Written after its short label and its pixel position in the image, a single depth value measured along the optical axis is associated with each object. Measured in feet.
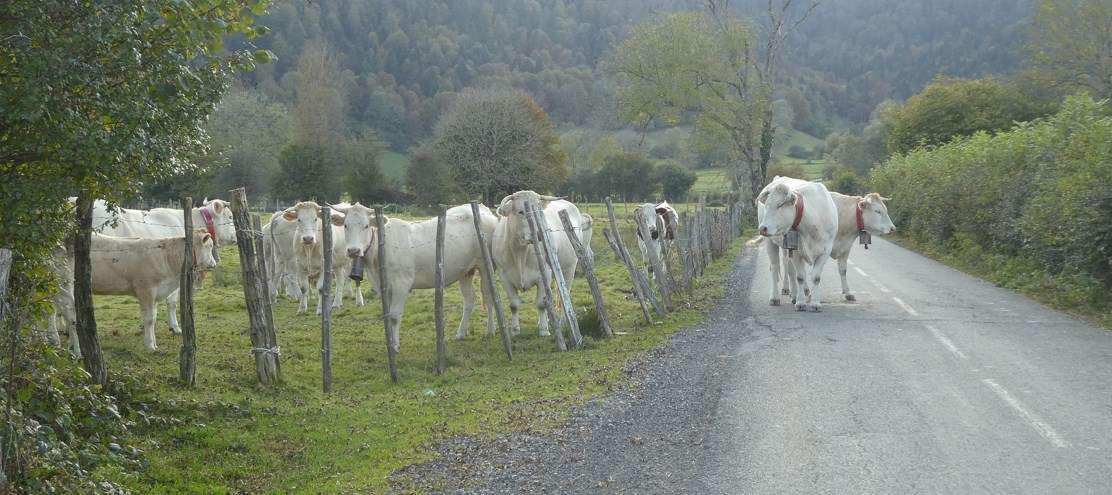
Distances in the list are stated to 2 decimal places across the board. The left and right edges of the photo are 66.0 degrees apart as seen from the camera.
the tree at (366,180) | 180.34
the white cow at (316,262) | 51.08
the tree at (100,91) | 18.65
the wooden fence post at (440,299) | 35.42
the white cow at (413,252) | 40.47
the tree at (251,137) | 186.91
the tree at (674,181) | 233.76
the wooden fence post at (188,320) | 30.73
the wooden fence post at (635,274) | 45.57
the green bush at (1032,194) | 46.98
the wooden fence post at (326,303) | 32.45
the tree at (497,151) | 187.32
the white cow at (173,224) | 47.35
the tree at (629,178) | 227.61
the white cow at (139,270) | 37.91
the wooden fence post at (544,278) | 39.88
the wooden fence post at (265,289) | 32.14
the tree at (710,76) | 151.33
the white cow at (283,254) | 57.62
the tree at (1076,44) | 163.43
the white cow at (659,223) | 60.09
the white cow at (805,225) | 48.11
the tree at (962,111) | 163.99
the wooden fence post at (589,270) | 41.98
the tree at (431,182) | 174.09
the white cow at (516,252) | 43.45
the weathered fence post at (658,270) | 49.57
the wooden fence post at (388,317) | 34.27
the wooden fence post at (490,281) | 37.83
